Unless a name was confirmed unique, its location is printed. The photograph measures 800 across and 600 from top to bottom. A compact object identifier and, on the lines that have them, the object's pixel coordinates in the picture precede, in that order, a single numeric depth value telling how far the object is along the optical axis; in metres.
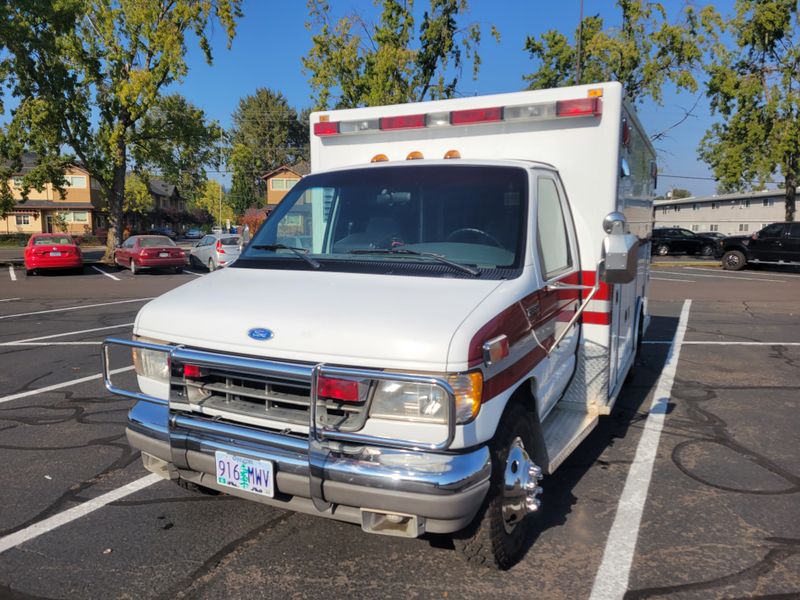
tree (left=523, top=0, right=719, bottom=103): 26.66
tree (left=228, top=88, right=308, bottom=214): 86.75
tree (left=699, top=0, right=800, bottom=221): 26.91
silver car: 22.33
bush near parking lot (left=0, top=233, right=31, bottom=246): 51.12
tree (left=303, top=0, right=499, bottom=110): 21.62
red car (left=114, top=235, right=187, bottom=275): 22.27
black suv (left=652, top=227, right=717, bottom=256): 33.59
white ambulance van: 2.63
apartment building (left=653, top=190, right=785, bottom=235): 50.53
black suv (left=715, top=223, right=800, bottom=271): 22.58
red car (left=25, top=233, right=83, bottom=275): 21.20
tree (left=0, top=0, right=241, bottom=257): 24.19
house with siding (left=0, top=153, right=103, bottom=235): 60.72
